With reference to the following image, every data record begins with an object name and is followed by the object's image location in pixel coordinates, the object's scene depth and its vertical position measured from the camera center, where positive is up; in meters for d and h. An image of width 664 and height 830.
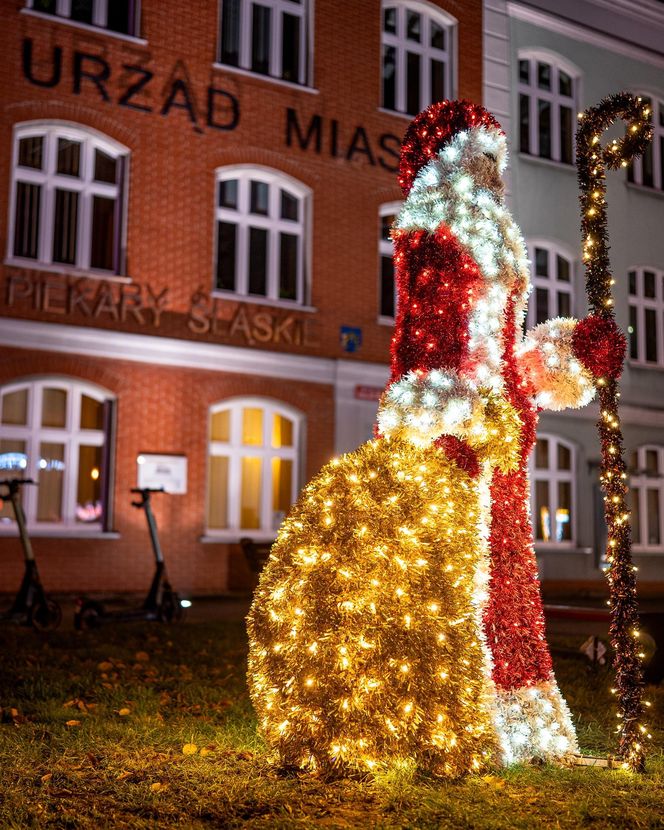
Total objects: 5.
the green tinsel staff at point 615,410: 4.86 +0.57
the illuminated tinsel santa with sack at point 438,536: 4.34 -0.07
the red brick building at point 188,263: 13.97 +3.73
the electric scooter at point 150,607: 10.20 -0.93
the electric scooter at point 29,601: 9.86 -0.83
